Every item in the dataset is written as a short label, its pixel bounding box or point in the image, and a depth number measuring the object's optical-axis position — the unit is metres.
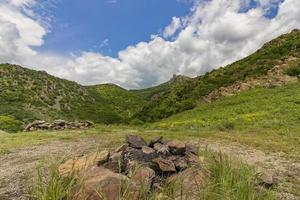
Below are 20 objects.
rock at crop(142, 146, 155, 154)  3.90
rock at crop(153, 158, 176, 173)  3.44
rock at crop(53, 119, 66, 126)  10.24
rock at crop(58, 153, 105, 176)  2.94
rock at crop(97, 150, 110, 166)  3.48
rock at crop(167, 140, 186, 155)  3.96
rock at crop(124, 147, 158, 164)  3.71
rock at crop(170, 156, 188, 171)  3.50
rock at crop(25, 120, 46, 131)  10.26
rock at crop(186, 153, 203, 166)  3.54
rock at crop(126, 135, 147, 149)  4.21
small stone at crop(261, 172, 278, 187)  3.58
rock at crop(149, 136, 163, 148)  4.36
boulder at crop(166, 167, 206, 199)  2.50
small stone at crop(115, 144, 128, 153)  4.03
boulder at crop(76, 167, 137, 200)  2.58
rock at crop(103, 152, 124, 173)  3.42
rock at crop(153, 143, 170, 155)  3.97
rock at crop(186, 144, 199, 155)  4.01
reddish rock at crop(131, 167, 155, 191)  2.54
